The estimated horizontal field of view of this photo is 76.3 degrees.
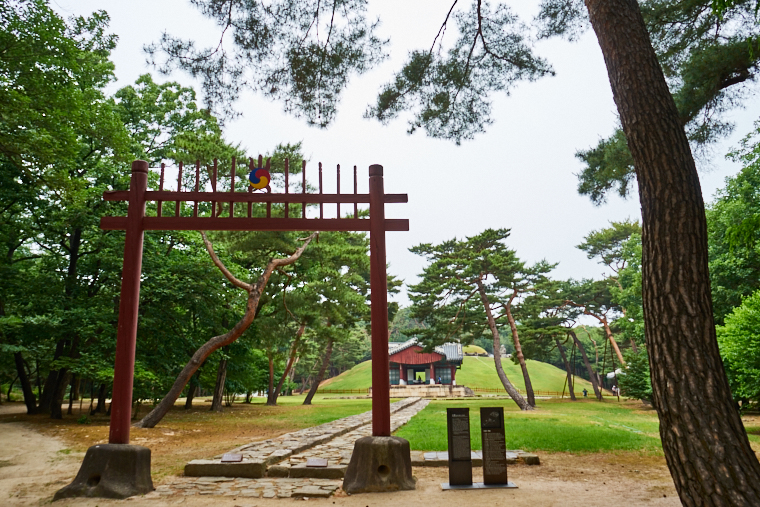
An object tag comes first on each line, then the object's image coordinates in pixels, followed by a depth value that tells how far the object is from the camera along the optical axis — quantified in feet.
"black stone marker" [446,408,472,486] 17.99
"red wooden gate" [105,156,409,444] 18.30
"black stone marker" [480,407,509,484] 18.08
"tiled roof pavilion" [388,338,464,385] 137.18
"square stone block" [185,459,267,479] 20.36
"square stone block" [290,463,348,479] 20.12
